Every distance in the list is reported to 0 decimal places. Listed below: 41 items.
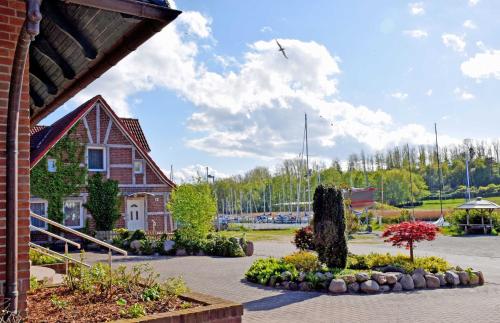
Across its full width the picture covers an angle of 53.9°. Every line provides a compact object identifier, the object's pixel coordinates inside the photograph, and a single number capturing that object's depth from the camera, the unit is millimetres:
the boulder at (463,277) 12500
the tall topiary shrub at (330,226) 13109
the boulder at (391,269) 12713
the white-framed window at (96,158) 28078
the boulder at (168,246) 21562
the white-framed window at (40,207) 26188
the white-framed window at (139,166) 29267
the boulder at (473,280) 12539
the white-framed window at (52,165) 26734
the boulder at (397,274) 11938
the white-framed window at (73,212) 26953
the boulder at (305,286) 11797
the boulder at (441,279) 12242
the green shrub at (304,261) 12859
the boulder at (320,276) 11844
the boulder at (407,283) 11844
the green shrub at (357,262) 13727
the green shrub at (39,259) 12512
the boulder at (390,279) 11797
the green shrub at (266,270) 12625
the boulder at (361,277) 11648
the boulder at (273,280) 12445
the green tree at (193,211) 22172
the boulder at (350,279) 11648
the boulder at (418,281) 11984
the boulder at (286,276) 12333
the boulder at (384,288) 11648
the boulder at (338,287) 11469
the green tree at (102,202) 26922
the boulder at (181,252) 21219
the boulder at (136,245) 22453
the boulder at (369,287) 11461
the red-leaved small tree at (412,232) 13148
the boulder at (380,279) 11719
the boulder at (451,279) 12336
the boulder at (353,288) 11539
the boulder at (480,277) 12656
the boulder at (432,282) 12064
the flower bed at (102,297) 5520
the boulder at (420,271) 12228
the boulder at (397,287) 11738
